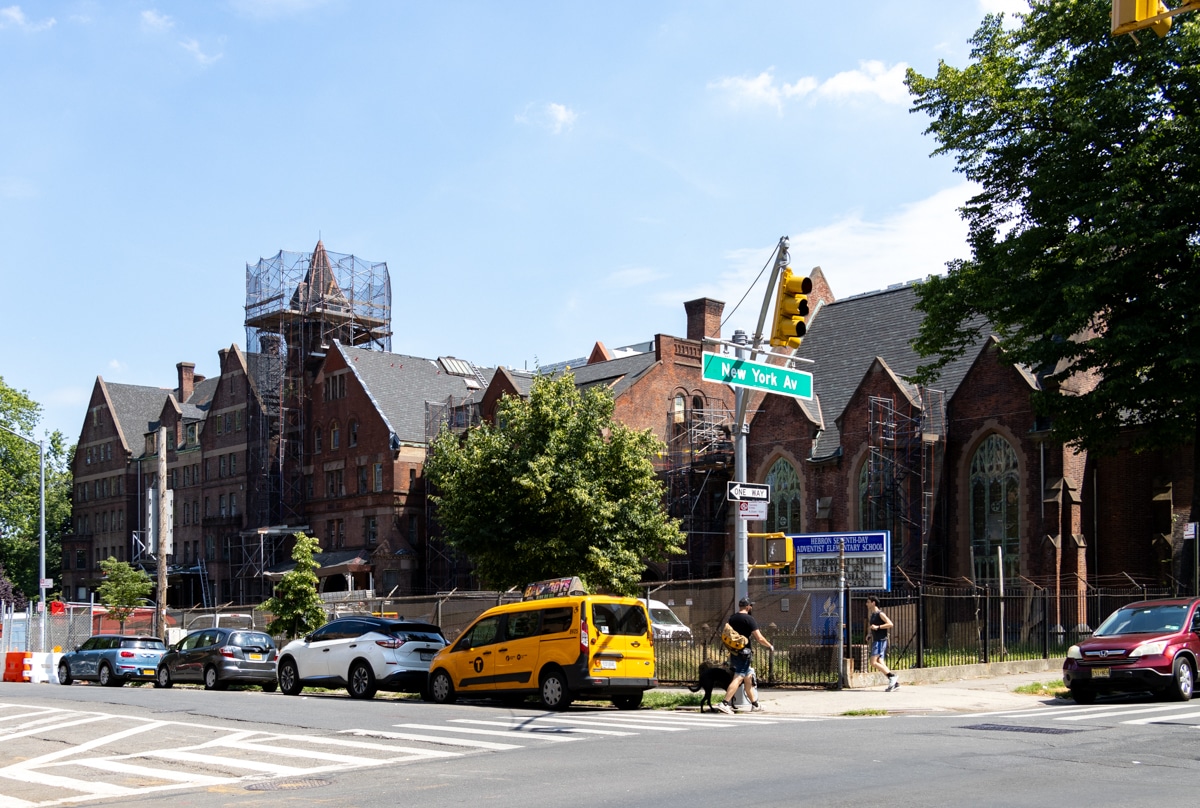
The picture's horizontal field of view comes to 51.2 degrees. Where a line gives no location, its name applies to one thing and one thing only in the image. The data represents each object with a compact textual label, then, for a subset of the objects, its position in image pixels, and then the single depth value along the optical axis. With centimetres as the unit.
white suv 2394
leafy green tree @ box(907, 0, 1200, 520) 2683
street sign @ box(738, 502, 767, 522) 2072
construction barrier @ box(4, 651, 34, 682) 3578
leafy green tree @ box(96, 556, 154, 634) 5716
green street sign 1923
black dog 1927
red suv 1933
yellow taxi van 1969
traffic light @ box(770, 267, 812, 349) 1814
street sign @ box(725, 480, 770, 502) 2042
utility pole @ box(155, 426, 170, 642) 3494
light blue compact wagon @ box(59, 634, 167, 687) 3186
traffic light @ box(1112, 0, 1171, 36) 943
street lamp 4602
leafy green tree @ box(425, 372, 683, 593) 3609
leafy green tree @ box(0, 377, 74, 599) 7869
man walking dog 1908
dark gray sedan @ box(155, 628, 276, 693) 2848
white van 3369
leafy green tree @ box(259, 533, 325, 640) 3612
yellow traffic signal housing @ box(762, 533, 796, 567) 2012
